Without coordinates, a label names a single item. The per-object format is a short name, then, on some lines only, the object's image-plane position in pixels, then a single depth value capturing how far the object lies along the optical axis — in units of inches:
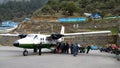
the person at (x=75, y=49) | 1034.1
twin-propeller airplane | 1029.1
